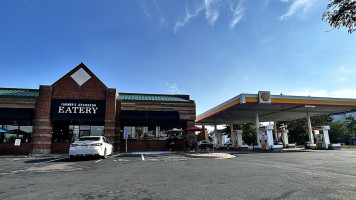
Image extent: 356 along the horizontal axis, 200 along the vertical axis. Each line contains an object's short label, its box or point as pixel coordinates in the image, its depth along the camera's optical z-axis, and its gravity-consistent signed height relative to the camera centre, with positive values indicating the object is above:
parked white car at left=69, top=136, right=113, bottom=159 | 12.02 -0.61
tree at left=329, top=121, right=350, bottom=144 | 47.31 +0.47
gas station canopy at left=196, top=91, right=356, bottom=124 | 22.09 +3.40
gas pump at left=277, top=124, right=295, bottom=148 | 33.59 -0.86
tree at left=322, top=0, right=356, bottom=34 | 5.40 +3.21
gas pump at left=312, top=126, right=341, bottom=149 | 26.49 -1.03
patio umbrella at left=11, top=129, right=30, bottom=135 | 19.96 +0.65
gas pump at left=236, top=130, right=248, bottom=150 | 29.20 -1.08
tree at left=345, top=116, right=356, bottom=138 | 53.06 +1.78
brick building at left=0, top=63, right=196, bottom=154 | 19.33 +2.17
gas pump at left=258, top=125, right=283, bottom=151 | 23.71 -0.59
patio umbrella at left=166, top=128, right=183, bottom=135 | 21.72 +0.52
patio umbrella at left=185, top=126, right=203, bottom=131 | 20.81 +0.67
